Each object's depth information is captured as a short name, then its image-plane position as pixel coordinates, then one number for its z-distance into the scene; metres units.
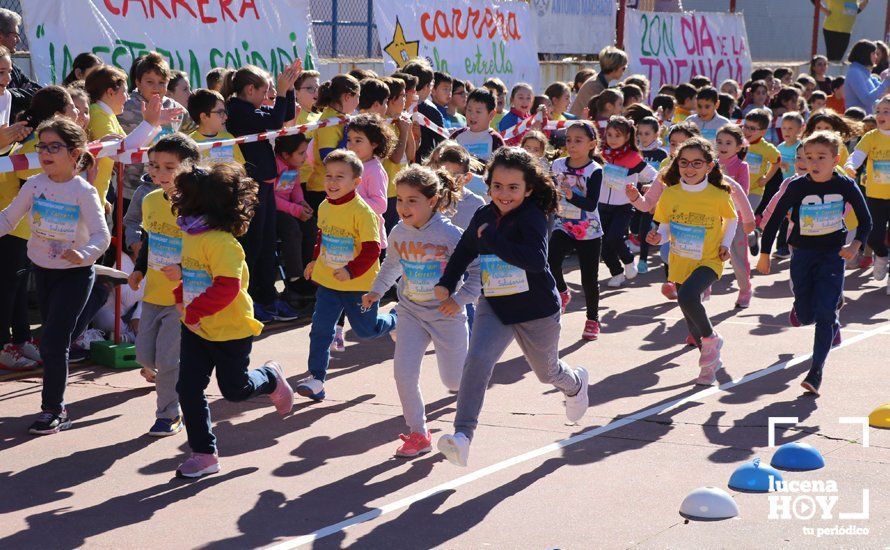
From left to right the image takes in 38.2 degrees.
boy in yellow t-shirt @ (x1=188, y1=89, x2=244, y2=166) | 9.16
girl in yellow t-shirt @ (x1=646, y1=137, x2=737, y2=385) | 8.41
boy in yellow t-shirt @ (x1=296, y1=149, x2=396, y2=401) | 7.50
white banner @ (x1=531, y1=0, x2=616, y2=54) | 17.23
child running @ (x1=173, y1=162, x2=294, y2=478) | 6.04
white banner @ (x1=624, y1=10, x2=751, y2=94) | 18.69
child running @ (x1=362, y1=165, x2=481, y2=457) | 6.54
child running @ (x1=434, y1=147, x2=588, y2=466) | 6.17
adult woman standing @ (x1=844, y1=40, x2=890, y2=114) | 17.89
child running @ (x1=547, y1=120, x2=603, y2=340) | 9.63
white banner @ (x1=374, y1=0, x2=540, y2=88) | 14.09
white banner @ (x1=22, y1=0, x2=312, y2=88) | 10.55
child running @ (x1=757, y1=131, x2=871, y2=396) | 7.98
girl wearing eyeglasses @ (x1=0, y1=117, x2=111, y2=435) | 6.85
